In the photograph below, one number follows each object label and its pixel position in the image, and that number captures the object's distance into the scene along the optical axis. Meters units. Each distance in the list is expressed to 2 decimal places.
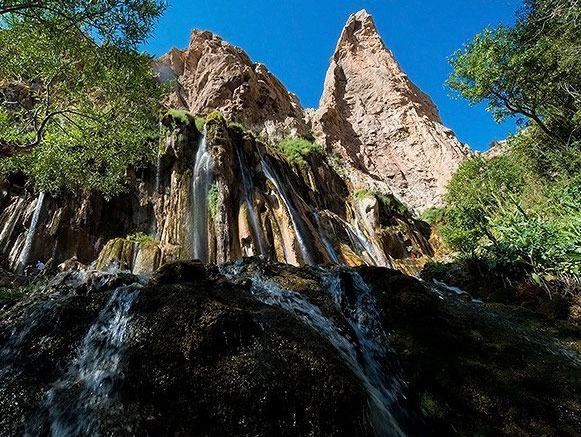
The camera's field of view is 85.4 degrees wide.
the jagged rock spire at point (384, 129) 42.00
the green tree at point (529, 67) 12.51
